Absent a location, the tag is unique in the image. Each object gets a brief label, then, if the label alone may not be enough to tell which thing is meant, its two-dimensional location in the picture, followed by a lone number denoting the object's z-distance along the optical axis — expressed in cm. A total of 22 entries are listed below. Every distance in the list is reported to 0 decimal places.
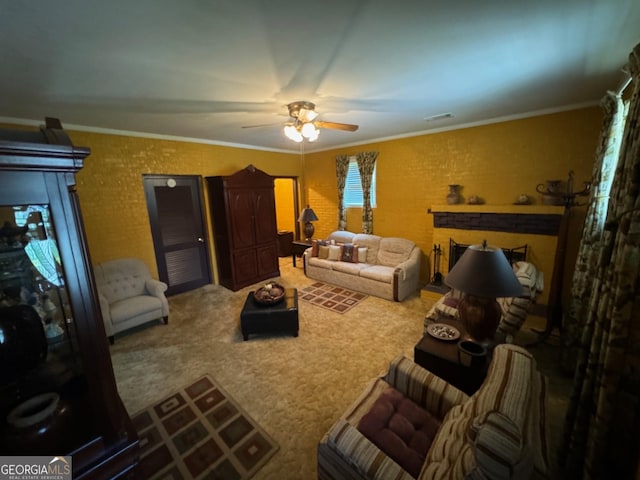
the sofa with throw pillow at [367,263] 430
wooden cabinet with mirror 83
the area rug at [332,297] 414
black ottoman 319
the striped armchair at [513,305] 231
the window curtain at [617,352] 109
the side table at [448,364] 179
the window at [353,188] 570
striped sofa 85
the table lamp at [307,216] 568
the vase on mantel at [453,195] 426
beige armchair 330
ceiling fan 269
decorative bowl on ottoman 331
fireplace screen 366
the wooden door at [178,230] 441
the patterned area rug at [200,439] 178
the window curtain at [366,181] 530
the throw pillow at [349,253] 506
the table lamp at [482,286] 167
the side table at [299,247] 613
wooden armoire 472
